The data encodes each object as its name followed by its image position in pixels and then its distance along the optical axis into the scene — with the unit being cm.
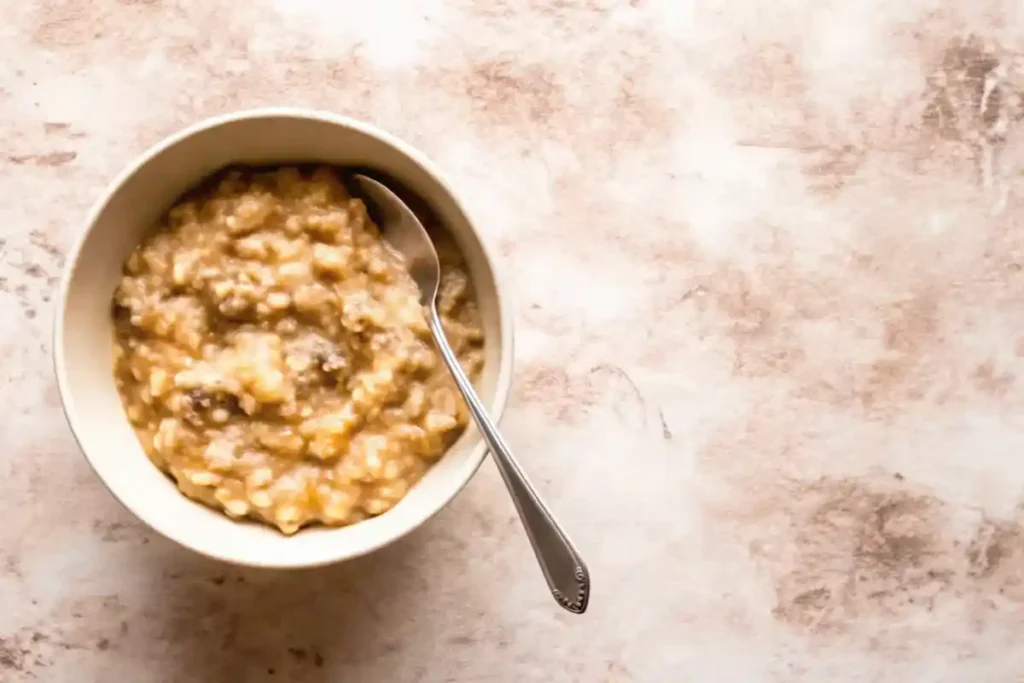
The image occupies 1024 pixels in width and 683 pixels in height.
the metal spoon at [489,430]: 62
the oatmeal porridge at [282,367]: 62
